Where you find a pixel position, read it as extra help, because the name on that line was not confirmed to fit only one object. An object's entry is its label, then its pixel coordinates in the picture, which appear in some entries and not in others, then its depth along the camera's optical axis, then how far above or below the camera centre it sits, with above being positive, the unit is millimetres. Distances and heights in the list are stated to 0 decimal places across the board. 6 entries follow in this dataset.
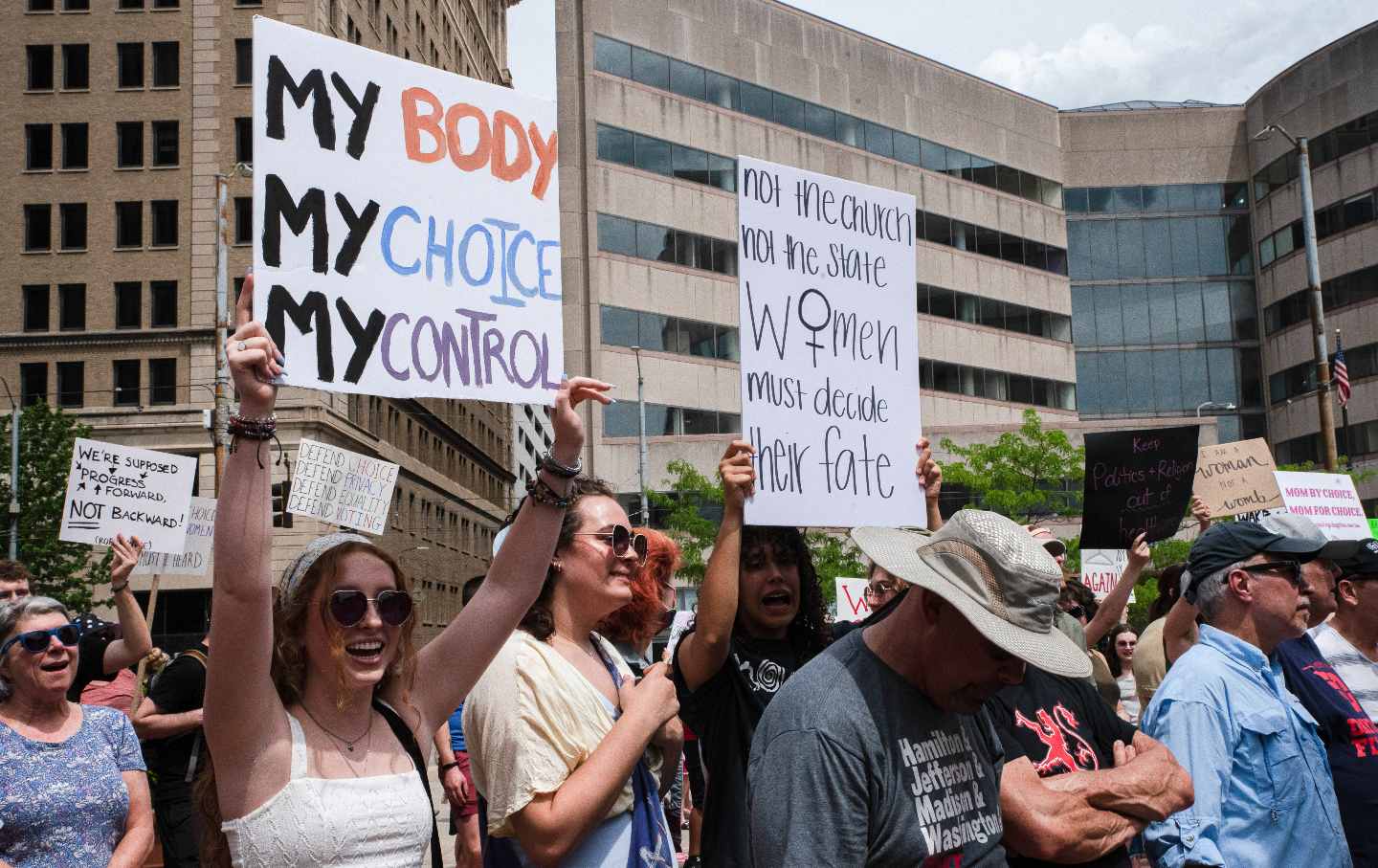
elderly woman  4586 -774
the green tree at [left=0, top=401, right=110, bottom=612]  41875 +1275
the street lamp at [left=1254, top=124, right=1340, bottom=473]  22714 +2779
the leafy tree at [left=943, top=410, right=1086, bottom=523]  42122 +1416
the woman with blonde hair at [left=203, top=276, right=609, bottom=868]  2812 -314
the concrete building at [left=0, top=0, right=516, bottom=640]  50844 +12991
